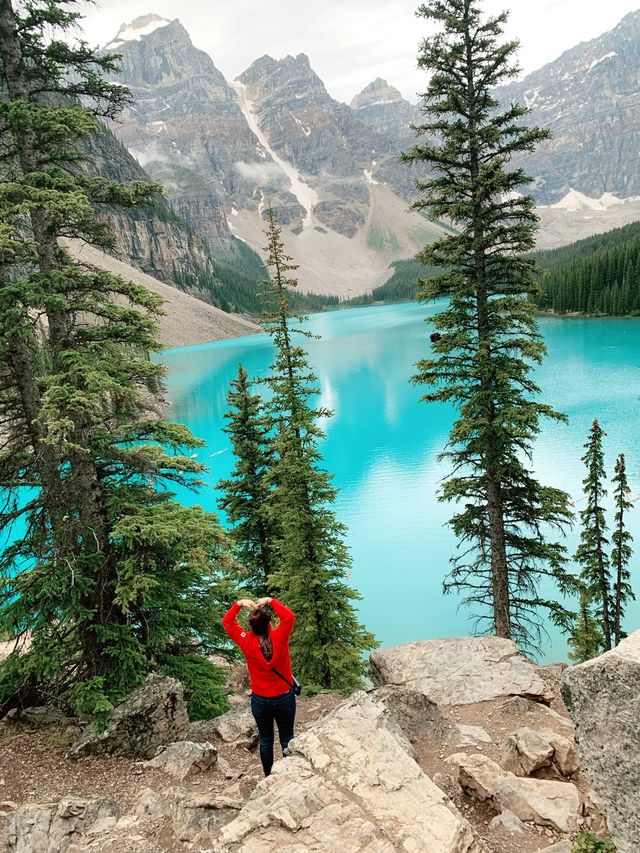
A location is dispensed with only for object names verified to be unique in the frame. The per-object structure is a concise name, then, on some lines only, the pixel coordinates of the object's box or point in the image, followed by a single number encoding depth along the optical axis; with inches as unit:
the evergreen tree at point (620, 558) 783.1
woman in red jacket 224.4
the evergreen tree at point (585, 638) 810.2
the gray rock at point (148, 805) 231.6
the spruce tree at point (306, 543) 576.7
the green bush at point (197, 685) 361.0
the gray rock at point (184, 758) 274.2
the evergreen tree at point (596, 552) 777.6
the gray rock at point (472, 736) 308.6
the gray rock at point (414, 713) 310.0
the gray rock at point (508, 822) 206.5
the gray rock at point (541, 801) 207.2
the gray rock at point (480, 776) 233.5
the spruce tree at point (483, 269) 482.9
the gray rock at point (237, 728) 316.8
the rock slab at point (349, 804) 170.2
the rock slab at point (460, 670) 400.2
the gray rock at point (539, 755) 253.8
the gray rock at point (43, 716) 340.5
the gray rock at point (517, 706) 354.3
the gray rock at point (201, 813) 215.9
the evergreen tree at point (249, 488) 731.4
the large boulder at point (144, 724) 297.4
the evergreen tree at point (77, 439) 311.3
